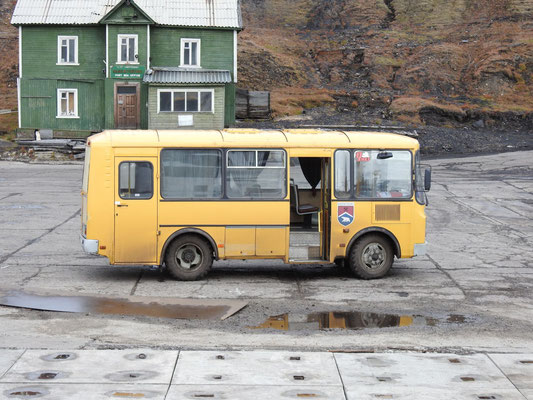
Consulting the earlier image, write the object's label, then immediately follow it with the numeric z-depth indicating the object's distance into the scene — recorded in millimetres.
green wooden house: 44250
